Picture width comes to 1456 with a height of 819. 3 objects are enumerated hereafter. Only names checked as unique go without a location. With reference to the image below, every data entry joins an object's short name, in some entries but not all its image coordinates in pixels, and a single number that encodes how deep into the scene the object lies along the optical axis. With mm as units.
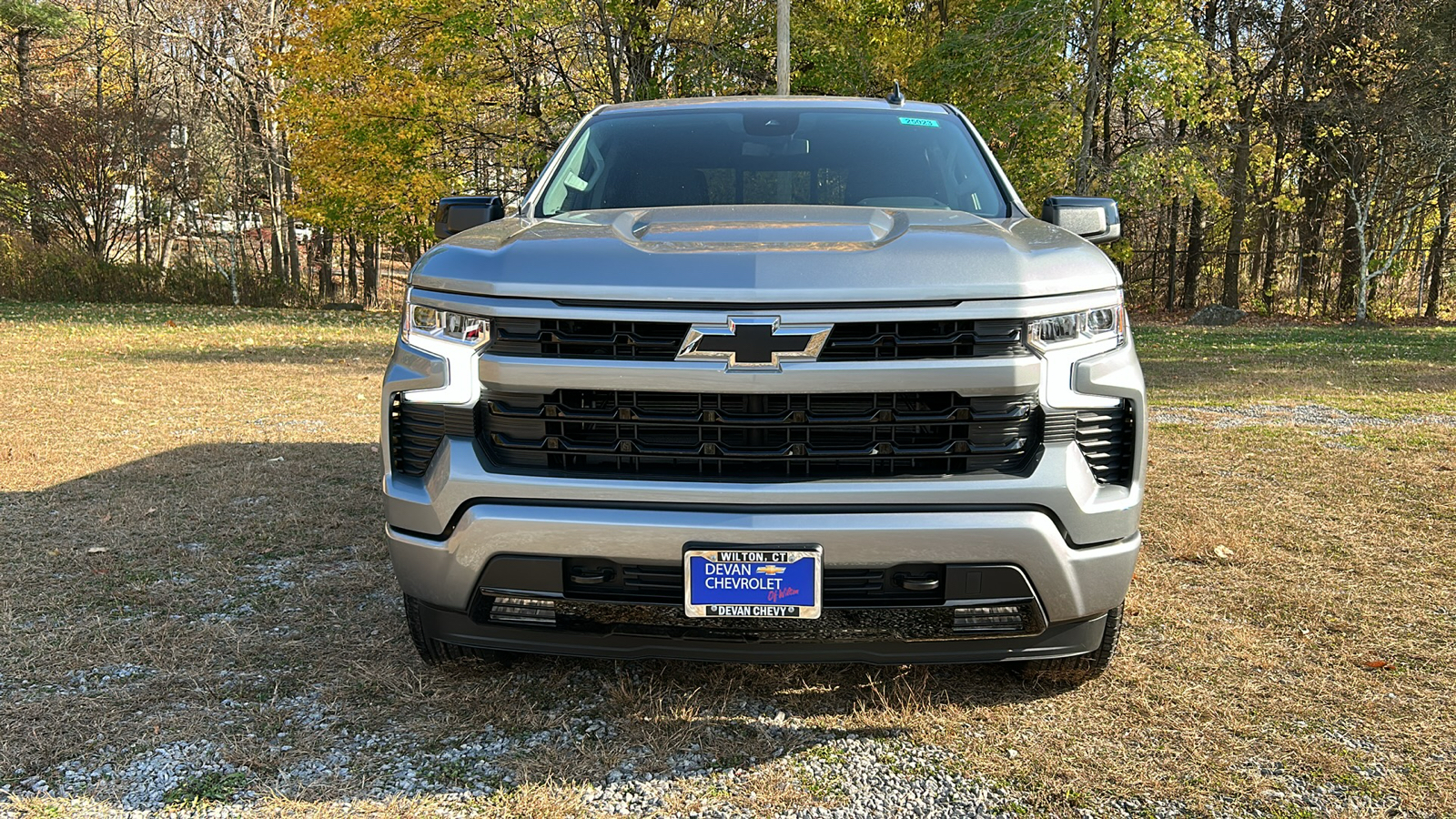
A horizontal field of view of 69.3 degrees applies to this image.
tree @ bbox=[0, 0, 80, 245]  22989
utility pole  18281
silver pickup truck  2572
